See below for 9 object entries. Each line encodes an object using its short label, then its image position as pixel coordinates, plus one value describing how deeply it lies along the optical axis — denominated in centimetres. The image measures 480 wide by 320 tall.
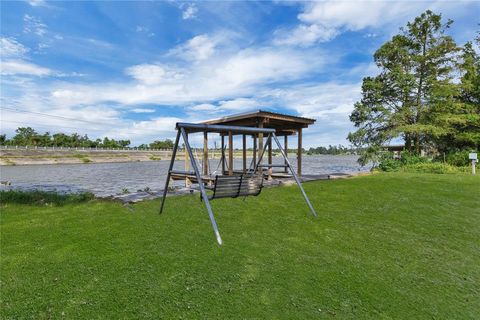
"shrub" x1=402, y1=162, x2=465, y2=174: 1483
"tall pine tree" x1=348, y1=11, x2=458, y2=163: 1905
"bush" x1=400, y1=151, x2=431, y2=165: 1783
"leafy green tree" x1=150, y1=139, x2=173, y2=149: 10175
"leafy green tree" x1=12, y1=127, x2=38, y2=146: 7096
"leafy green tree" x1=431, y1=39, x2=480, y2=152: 1806
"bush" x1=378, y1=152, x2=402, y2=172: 1745
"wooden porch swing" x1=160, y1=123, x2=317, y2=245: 457
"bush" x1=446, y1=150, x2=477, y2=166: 1767
